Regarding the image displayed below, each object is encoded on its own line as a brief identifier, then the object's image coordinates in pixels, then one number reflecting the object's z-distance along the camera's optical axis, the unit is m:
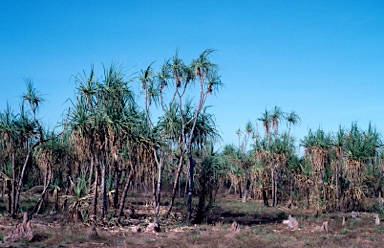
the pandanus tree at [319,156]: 25.31
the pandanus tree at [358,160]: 23.33
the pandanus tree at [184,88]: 17.22
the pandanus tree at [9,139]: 16.33
